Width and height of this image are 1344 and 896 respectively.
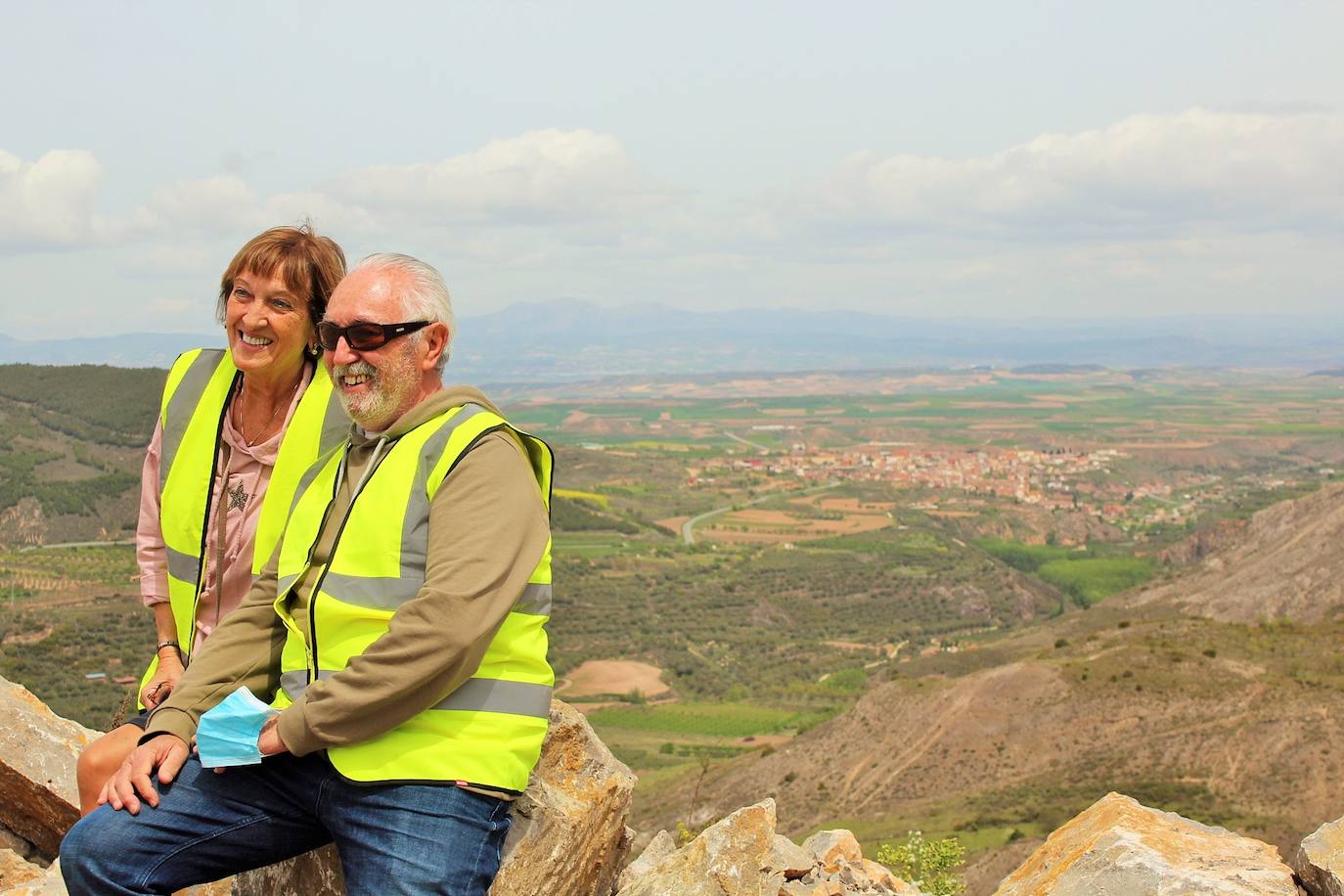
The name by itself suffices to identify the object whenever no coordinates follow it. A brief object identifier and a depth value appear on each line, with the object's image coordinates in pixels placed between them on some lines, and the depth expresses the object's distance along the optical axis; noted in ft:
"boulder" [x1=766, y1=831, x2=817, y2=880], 18.75
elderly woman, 13.98
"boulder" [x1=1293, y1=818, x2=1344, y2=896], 13.85
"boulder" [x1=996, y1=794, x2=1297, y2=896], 14.10
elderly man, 10.78
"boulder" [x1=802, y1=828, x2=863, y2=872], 20.90
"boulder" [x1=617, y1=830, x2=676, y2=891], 18.04
